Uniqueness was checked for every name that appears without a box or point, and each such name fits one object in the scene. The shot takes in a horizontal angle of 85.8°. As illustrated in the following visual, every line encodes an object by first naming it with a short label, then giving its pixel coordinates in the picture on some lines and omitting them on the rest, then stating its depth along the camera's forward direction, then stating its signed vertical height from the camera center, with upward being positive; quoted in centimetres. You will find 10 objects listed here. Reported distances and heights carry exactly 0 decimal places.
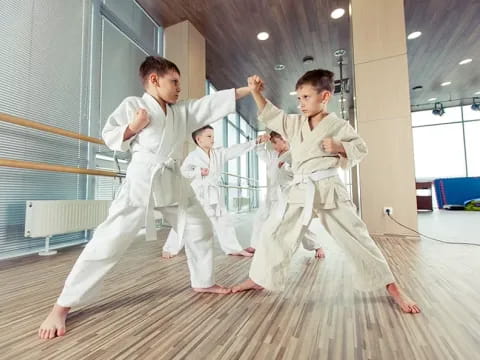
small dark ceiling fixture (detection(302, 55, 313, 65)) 484 +259
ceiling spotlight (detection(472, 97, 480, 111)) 766 +262
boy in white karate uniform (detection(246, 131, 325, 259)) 217 +19
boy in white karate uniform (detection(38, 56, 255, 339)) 94 +5
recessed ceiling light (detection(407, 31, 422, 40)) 434 +272
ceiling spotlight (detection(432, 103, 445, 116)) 796 +260
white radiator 205 -14
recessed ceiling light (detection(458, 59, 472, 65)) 535 +276
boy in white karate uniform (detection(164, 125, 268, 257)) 208 +18
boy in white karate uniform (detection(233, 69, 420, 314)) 105 -1
